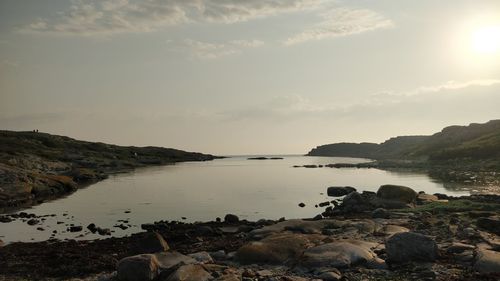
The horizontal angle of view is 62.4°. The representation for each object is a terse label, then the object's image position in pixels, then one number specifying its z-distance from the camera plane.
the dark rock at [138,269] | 16.84
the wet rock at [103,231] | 31.51
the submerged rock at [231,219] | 35.34
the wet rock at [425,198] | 40.89
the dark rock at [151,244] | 22.52
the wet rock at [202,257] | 19.73
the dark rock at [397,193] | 40.88
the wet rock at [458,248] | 19.06
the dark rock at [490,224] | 22.97
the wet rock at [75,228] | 33.00
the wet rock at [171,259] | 18.48
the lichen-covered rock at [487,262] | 16.19
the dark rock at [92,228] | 32.67
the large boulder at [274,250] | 19.23
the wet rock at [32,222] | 36.12
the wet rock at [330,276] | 16.16
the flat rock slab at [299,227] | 26.25
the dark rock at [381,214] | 32.35
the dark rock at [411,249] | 17.97
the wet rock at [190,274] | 16.36
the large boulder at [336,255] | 17.83
